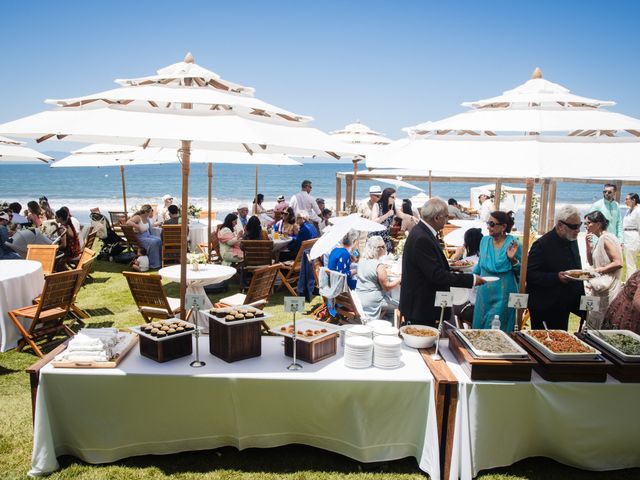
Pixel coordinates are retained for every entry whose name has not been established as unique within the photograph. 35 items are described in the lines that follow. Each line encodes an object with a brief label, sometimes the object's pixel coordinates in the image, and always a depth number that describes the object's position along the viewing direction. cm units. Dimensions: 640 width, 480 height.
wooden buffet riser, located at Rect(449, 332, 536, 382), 318
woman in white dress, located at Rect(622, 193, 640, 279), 968
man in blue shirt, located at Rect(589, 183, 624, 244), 880
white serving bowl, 363
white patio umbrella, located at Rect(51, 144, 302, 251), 838
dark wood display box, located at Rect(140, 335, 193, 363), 343
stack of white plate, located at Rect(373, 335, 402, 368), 334
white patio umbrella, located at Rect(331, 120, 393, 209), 1116
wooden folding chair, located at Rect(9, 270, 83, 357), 552
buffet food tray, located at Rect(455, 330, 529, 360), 321
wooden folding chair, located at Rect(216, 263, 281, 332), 593
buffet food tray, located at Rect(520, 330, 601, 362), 321
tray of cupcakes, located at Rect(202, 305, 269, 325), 347
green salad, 333
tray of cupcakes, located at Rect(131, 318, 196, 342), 341
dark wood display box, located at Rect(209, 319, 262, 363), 345
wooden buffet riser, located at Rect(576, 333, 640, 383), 321
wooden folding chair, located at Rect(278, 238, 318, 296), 823
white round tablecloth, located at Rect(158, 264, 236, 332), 636
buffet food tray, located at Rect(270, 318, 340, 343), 346
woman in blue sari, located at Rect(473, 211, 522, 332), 460
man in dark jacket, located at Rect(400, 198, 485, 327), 380
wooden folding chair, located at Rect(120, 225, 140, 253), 1016
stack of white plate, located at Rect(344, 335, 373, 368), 335
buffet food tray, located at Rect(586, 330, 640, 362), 322
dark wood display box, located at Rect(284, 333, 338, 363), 343
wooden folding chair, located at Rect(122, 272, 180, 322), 559
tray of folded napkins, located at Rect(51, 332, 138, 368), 332
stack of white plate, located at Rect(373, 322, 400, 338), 360
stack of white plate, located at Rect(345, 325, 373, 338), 358
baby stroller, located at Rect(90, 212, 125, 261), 1083
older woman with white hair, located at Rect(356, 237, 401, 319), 548
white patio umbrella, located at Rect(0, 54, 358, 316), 310
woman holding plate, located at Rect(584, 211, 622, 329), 501
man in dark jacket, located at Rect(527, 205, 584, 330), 446
